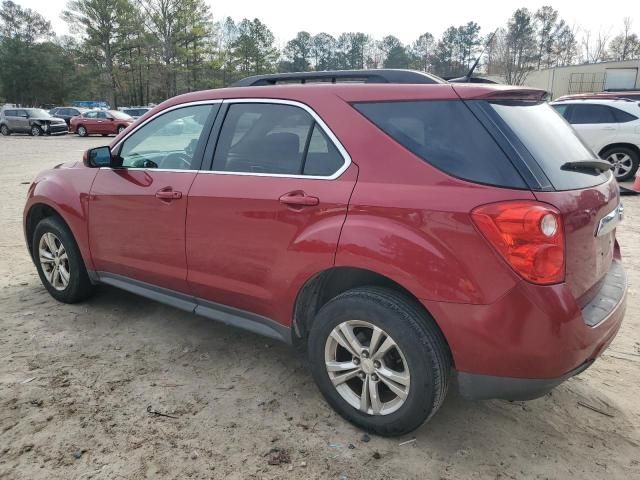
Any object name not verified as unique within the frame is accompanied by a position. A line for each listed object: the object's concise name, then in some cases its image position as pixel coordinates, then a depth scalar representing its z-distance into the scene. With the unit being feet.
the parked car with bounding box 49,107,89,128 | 104.68
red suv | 7.01
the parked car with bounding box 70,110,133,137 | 87.97
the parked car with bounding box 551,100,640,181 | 34.06
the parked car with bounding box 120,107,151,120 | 103.03
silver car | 94.63
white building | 136.36
